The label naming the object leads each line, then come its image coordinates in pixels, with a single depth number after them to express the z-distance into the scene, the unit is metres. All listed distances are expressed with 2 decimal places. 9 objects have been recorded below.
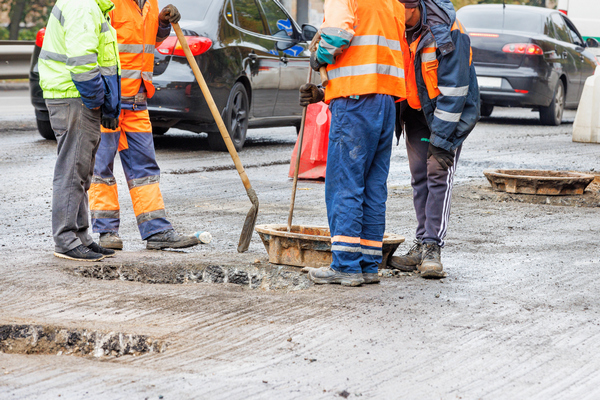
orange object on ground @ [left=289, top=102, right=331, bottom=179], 16.31
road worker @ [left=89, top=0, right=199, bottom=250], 10.74
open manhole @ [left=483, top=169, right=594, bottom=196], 15.23
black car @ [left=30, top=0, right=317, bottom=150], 18.06
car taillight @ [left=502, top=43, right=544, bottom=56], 27.05
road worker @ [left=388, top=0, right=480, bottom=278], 9.45
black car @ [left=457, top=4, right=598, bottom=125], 27.17
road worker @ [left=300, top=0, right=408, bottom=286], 8.81
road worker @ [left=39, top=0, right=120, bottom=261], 9.63
